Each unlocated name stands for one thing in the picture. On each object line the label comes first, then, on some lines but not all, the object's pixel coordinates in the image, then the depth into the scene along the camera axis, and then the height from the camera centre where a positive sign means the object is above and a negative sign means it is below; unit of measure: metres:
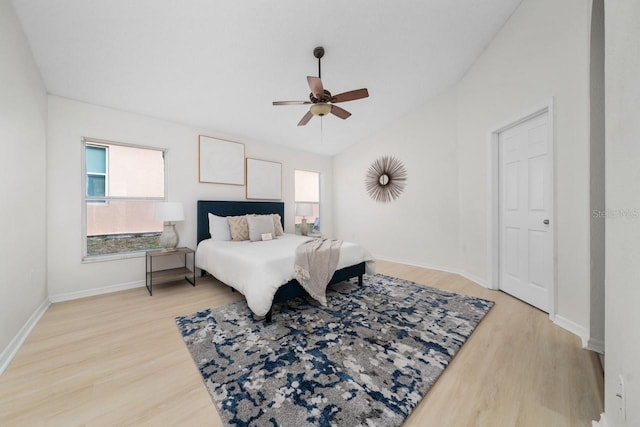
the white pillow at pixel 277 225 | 3.96 -0.22
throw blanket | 2.35 -0.59
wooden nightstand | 2.89 -0.82
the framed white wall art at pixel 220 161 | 3.72 +0.88
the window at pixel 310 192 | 5.35 +0.51
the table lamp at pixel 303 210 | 4.54 +0.05
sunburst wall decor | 4.37 +0.67
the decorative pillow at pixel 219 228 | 3.50 -0.24
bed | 2.06 -0.55
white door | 2.28 +0.00
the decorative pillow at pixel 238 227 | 3.51 -0.23
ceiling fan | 2.23 +1.19
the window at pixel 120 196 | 2.93 +0.23
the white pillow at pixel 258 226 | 3.48 -0.21
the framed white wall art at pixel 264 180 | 4.29 +0.65
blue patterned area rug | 1.21 -1.03
